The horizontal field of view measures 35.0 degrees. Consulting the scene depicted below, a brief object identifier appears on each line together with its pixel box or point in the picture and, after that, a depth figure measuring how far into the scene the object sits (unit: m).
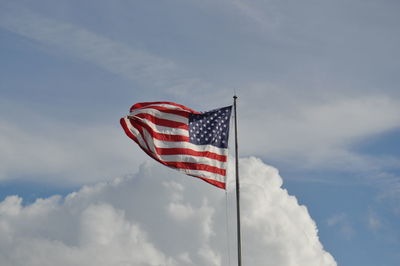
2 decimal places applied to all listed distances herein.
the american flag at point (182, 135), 40.25
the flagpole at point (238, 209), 36.75
